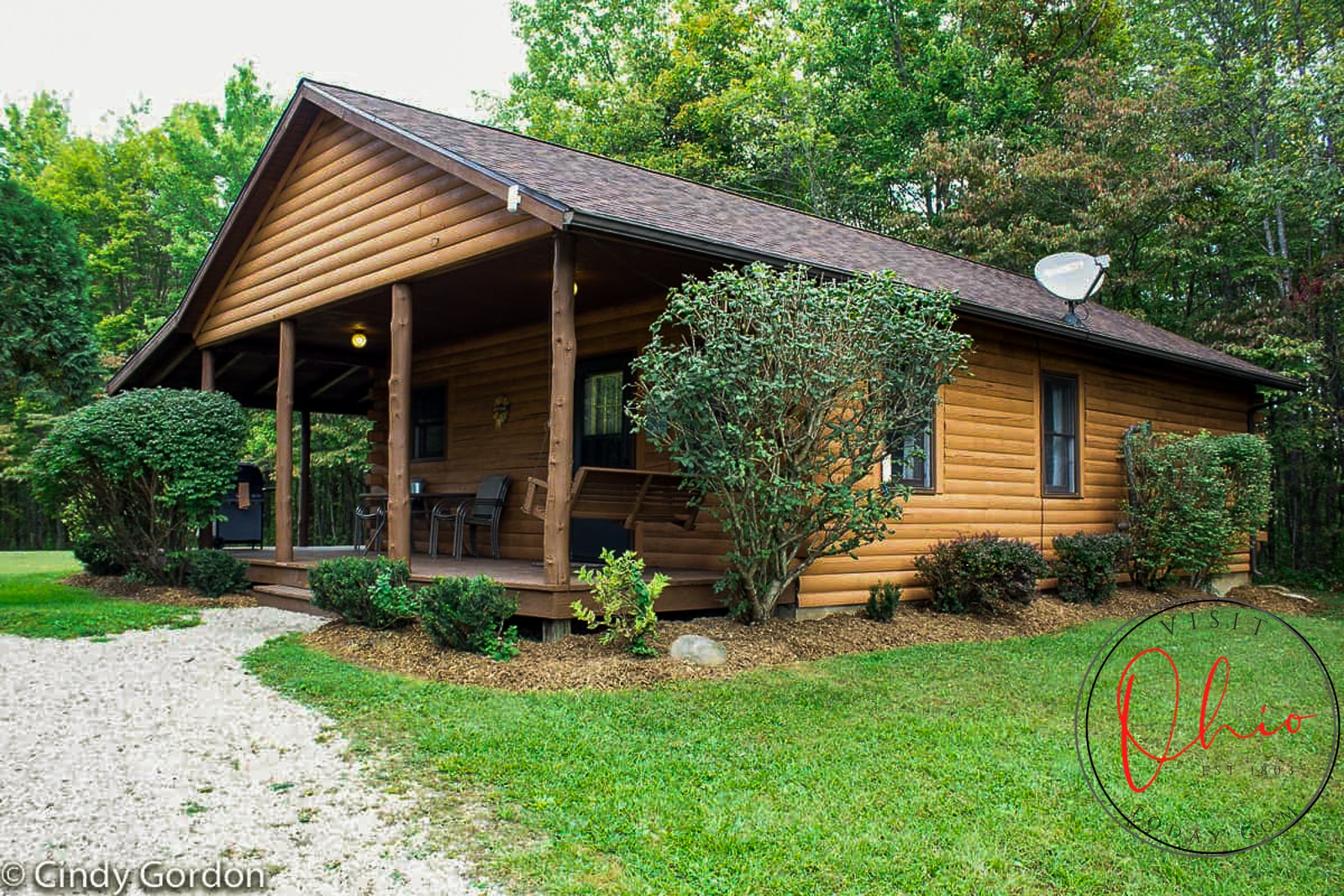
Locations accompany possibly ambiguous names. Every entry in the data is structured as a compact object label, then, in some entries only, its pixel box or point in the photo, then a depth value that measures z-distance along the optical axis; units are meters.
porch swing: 6.61
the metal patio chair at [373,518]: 10.99
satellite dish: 10.21
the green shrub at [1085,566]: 9.40
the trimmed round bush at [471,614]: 6.08
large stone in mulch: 5.95
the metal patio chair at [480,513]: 10.09
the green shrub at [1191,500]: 10.00
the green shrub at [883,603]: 7.69
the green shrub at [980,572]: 8.14
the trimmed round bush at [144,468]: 9.29
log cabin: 6.91
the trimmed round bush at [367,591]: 6.96
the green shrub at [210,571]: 9.86
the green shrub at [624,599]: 6.06
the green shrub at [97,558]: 11.55
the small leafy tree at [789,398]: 6.21
